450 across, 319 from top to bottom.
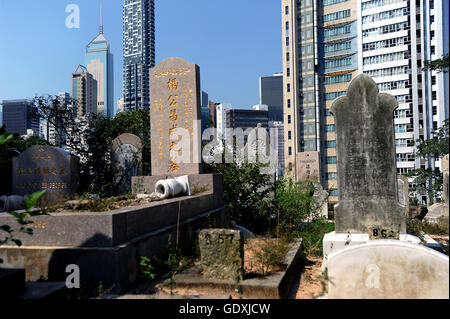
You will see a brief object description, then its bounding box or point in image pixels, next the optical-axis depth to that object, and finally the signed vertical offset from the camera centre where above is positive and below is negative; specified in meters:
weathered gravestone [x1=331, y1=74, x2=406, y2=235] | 5.92 -0.04
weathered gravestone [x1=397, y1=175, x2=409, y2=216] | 15.13 -1.36
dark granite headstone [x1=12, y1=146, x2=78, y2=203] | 9.85 -0.24
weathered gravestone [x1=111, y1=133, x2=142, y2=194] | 11.70 +0.11
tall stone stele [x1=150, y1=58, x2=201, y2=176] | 8.30 +1.00
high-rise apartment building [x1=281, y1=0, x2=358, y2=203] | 48.75 +12.56
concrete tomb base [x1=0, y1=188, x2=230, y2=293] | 3.91 -0.97
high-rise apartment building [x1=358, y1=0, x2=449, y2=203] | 42.22 +12.34
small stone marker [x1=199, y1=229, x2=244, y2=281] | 4.02 -1.05
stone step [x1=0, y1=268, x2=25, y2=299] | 2.82 -0.96
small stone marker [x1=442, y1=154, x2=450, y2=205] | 9.72 -0.21
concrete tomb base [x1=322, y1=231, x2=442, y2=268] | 5.50 -1.27
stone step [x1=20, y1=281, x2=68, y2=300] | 2.89 -1.07
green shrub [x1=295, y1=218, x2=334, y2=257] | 6.45 -1.58
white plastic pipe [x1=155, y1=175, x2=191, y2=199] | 6.33 -0.48
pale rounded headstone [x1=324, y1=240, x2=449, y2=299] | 2.80 -0.91
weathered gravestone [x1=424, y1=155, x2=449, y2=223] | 10.40 -1.69
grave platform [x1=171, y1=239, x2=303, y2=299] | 3.73 -1.34
